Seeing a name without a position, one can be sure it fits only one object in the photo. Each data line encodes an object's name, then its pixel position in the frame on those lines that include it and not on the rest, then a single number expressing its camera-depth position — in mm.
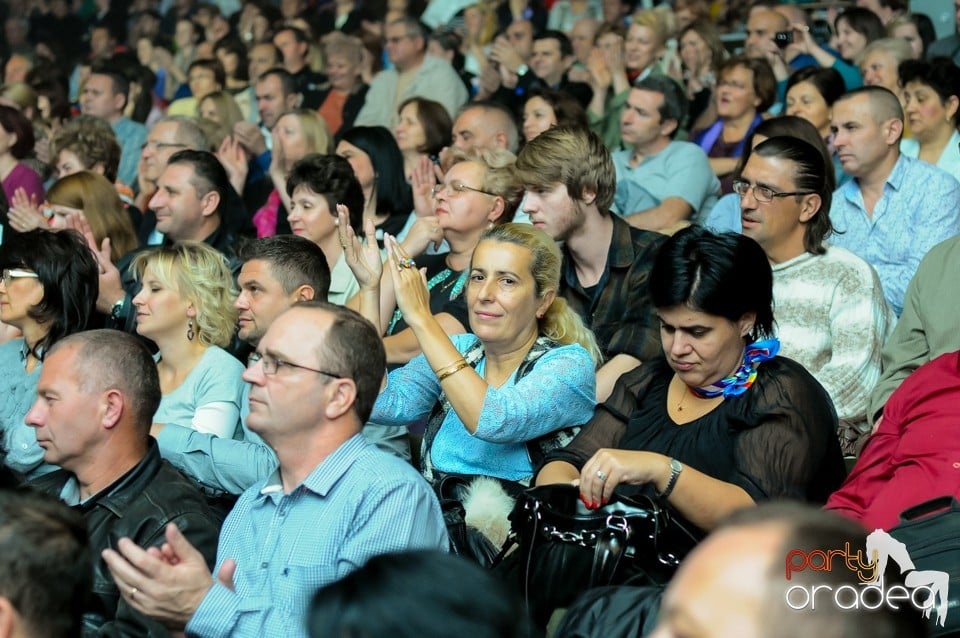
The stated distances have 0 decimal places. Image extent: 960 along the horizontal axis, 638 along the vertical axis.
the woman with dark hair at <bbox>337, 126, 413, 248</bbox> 5570
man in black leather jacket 2723
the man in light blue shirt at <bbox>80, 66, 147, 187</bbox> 7781
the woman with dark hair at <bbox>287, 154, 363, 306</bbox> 4855
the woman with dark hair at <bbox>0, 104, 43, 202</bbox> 6402
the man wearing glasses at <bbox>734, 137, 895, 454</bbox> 3811
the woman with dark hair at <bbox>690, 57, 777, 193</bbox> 6141
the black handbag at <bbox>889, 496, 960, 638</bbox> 2250
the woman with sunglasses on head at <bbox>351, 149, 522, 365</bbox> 4395
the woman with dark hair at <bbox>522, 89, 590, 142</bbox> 5945
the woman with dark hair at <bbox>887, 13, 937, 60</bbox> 6785
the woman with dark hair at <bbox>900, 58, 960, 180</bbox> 5363
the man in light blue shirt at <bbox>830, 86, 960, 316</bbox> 4574
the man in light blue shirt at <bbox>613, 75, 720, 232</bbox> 5410
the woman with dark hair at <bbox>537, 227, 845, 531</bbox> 2824
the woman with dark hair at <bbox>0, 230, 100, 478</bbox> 3930
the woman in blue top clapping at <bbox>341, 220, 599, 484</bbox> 3131
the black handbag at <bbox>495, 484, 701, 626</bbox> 2580
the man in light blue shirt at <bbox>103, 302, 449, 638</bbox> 2283
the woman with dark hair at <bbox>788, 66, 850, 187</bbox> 5750
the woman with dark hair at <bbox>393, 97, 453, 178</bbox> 6145
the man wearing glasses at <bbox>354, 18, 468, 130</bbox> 7703
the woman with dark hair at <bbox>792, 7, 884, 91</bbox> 6797
